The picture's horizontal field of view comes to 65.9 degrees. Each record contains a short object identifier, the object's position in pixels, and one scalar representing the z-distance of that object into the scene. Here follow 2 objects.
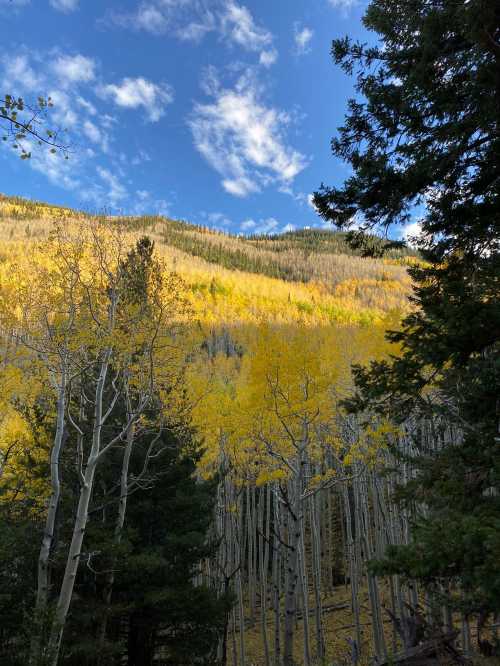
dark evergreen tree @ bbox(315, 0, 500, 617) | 4.27
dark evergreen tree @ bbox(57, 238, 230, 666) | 8.16
